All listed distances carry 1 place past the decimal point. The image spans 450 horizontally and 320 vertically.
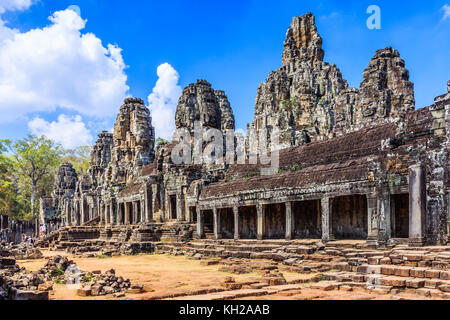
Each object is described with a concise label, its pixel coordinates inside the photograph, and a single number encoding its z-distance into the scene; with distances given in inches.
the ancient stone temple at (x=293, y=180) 538.3
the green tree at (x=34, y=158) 2169.0
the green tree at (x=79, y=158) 2869.1
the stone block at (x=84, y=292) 379.2
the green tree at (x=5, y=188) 2091.5
